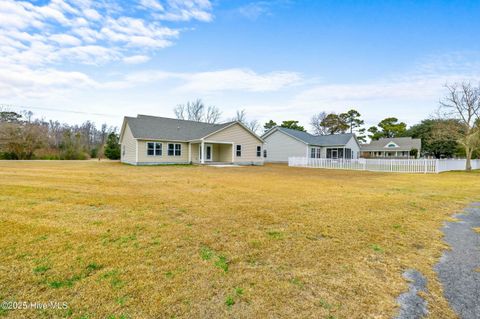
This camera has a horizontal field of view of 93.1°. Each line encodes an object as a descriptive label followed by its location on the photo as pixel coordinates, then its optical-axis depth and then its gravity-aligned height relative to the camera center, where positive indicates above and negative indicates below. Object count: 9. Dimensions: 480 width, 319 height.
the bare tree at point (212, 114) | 50.65 +9.31
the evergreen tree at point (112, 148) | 30.77 +0.86
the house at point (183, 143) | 21.09 +1.30
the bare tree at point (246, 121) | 53.25 +8.63
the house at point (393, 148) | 39.45 +1.84
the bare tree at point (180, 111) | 49.72 +9.69
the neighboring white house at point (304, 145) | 29.78 +1.58
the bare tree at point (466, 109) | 19.81 +4.53
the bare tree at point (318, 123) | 53.53 +8.21
